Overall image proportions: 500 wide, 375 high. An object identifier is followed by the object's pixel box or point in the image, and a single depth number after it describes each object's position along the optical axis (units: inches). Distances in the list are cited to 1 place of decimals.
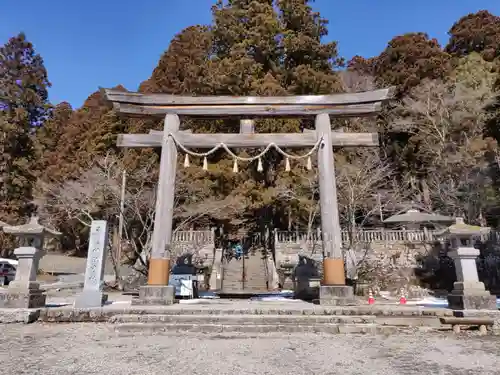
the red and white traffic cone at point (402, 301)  351.2
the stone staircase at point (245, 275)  671.1
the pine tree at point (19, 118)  870.4
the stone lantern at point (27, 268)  269.9
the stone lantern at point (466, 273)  260.4
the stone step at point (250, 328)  227.6
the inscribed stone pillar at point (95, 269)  289.6
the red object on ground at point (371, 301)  345.6
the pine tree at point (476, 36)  1082.7
